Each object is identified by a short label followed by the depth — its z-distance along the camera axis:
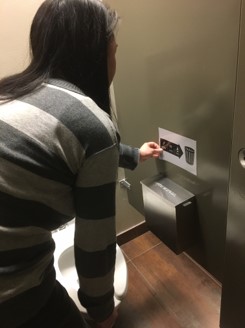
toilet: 1.10
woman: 0.53
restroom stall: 0.81
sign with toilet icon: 1.06
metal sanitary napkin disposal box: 1.16
